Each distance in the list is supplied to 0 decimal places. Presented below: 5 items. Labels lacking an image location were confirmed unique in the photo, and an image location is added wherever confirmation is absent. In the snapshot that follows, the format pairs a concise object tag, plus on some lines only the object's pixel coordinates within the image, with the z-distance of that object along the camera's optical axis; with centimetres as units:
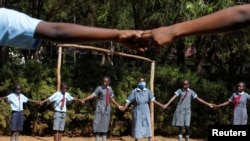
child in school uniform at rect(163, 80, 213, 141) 1290
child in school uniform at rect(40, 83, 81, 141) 1186
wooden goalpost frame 1305
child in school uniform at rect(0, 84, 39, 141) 1165
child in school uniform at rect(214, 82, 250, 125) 1300
